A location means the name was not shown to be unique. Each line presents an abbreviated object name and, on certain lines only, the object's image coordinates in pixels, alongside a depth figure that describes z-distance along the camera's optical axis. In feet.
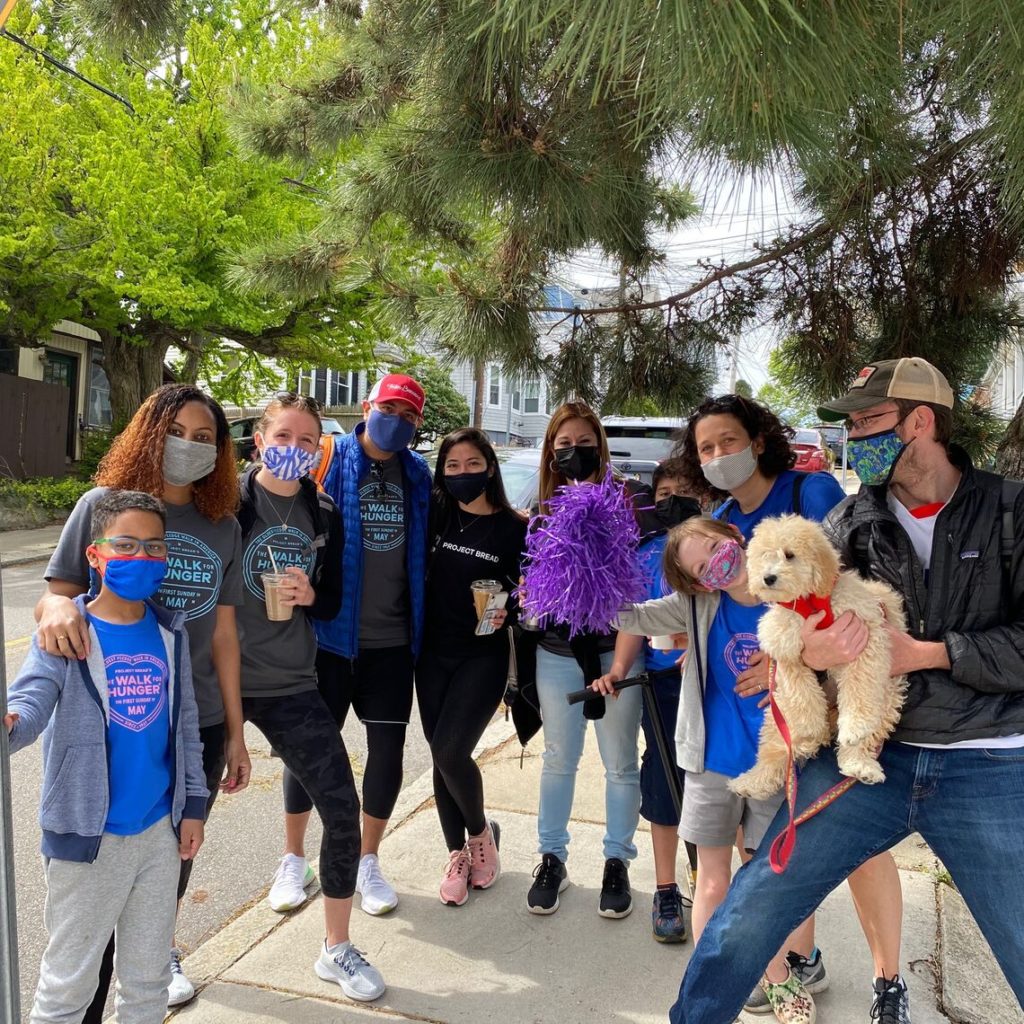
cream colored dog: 6.70
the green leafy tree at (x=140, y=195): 43.52
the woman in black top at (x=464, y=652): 11.14
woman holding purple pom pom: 11.06
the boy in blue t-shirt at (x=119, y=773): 6.87
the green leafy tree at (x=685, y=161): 5.36
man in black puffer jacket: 6.58
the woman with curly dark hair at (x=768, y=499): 8.47
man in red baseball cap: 10.91
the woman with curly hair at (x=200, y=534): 8.59
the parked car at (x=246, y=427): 58.75
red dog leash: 6.91
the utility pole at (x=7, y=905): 4.81
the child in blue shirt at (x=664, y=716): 10.35
